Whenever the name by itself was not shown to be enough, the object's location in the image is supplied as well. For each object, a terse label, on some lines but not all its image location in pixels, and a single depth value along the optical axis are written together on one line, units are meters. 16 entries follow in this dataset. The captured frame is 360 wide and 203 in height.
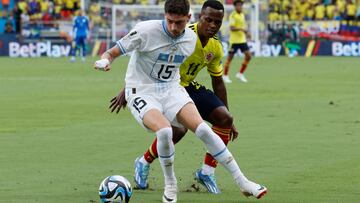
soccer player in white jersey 9.60
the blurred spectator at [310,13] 55.84
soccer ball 9.24
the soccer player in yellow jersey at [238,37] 30.08
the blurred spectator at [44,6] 56.78
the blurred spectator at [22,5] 55.75
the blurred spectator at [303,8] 56.24
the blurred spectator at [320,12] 55.00
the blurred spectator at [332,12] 54.39
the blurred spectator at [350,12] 53.50
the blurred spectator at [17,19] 53.16
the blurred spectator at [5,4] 56.84
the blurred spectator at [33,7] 56.84
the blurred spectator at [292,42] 50.53
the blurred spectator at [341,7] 54.67
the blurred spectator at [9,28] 52.53
